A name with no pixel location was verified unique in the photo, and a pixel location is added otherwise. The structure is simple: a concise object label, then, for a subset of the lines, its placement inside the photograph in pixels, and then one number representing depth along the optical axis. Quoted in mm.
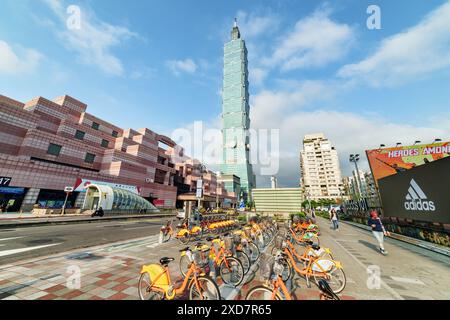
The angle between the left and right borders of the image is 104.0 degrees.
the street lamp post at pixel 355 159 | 26859
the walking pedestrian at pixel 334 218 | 16086
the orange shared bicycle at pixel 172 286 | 3324
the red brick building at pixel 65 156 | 26075
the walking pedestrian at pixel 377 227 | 7828
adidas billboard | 9266
